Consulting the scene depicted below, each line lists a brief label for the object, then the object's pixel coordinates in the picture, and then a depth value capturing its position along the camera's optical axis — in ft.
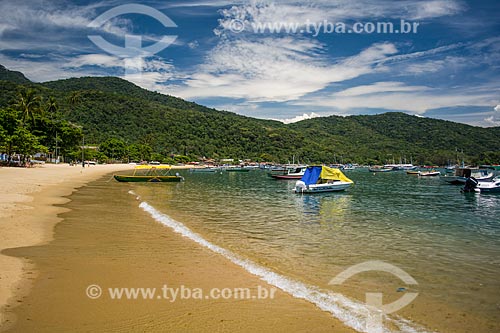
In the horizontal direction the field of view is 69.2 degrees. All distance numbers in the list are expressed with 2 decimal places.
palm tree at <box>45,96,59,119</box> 310.45
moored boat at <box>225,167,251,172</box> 384.31
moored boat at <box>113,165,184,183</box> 158.71
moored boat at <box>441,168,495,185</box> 169.43
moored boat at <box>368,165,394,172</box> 474.90
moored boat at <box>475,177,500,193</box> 140.46
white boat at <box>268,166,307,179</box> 218.38
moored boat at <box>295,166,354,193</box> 122.72
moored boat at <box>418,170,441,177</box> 311.27
